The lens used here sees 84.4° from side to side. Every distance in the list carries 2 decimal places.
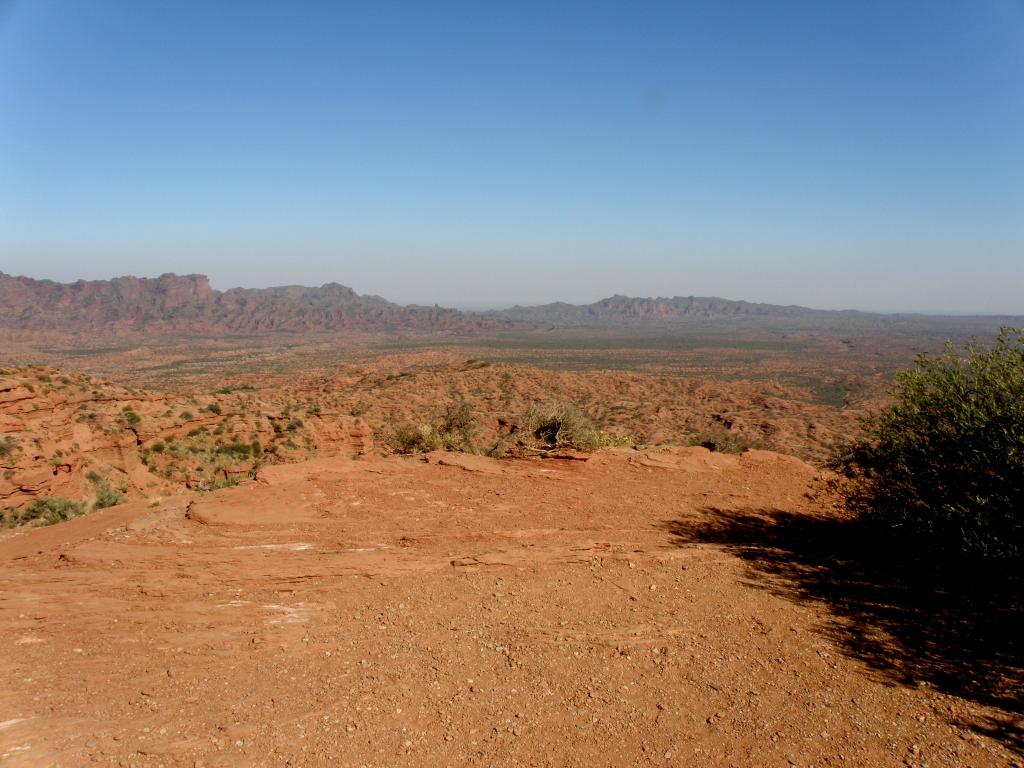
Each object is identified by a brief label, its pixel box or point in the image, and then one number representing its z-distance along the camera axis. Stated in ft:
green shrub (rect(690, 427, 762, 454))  61.26
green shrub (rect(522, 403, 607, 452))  54.60
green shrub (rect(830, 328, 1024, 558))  24.14
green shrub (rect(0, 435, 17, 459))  46.44
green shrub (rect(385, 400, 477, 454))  57.67
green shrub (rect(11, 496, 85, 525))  43.21
